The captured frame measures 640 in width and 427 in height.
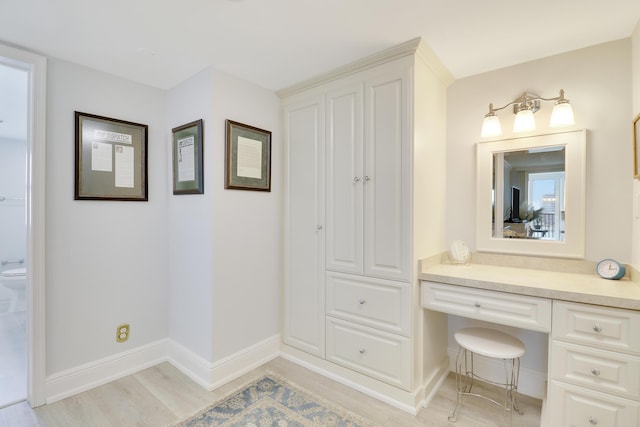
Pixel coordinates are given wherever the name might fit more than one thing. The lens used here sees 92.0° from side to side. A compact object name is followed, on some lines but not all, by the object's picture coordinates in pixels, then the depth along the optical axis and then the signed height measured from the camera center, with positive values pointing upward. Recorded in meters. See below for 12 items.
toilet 3.61 -0.89
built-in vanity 1.45 -0.58
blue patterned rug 1.84 -1.26
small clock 1.77 -0.32
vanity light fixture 1.93 +0.65
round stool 1.76 -0.78
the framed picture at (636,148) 1.70 +0.38
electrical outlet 2.38 -0.96
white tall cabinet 1.99 -0.03
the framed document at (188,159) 2.28 +0.39
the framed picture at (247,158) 2.30 +0.41
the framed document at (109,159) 2.19 +0.38
